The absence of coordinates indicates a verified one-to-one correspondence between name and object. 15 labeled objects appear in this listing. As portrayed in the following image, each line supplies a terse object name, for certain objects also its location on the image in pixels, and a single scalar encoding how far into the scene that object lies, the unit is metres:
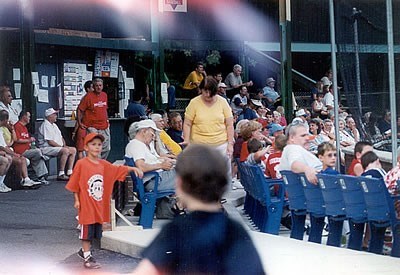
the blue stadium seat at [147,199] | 9.03
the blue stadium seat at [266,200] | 9.05
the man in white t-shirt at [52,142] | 13.97
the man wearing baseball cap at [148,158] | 9.03
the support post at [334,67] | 9.22
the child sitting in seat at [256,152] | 10.48
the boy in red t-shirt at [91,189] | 7.59
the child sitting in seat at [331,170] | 7.85
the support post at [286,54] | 13.94
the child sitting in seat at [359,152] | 8.55
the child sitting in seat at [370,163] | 7.80
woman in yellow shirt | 9.80
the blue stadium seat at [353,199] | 7.36
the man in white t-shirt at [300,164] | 8.14
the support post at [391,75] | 7.79
